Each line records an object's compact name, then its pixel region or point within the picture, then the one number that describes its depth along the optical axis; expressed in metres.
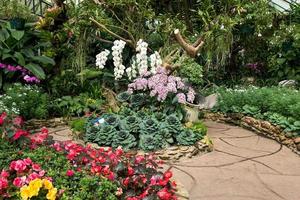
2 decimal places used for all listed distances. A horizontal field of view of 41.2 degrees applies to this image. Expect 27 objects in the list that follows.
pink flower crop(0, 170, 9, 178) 2.42
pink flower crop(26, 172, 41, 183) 2.38
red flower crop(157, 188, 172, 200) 2.41
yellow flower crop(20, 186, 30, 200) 2.17
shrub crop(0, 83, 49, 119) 5.09
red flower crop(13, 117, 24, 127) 3.08
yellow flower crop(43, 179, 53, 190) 2.26
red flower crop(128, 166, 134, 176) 2.58
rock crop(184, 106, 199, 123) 5.00
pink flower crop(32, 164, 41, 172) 2.49
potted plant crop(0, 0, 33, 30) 7.08
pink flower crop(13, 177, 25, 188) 2.36
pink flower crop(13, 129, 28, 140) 2.91
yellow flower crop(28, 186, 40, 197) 2.18
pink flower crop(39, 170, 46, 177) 2.43
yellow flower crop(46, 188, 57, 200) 2.23
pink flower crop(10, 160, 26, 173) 2.50
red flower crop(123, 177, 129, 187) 2.48
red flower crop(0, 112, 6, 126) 2.95
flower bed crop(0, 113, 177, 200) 2.36
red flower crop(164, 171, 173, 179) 2.64
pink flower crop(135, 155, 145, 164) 2.82
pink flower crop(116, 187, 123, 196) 2.39
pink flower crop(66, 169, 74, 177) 2.50
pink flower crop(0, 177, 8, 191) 2.33
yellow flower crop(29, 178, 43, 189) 2.20
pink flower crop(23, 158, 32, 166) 2.54
